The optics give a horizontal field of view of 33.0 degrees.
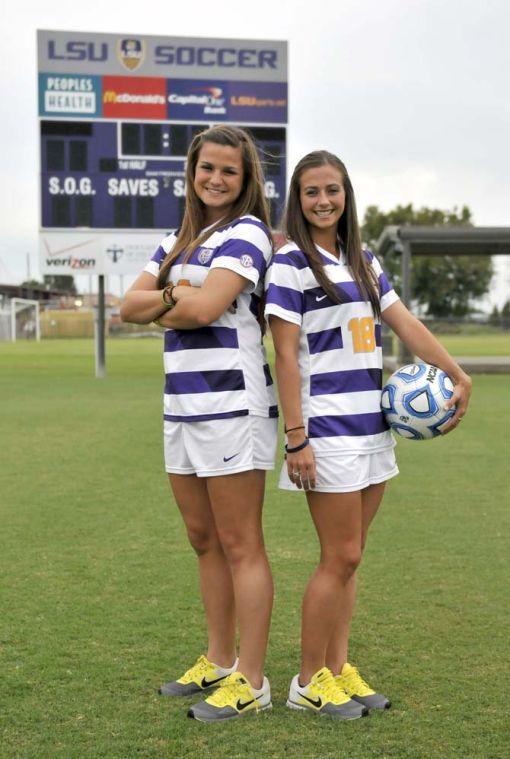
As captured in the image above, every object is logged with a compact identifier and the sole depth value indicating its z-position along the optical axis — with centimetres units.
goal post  4325
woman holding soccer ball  248
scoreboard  1633
